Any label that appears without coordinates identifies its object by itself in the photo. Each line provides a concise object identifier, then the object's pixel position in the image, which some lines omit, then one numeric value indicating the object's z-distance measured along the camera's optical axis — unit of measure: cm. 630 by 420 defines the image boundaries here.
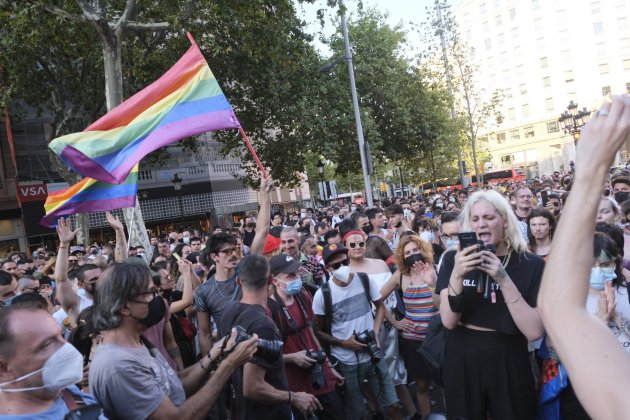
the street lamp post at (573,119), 1889
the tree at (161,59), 1337
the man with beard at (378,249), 625
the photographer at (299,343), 402
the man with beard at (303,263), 577
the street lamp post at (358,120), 1683
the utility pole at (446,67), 2728
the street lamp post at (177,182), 1944
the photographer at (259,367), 312
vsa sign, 2489
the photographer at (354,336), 458
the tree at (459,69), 2738
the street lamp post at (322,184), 1967
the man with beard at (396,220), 866
